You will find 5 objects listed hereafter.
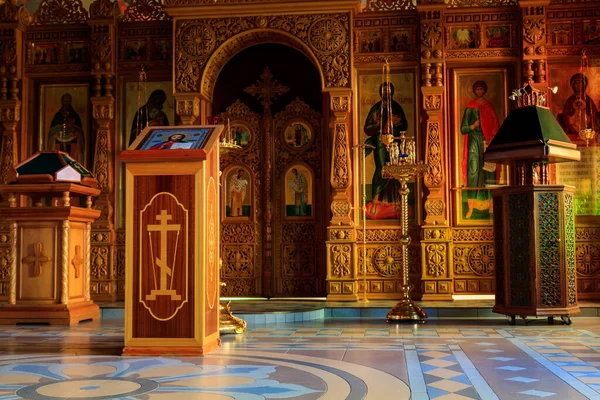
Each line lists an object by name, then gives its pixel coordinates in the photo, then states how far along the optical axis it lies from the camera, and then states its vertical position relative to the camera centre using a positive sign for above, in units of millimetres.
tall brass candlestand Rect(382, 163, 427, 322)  8383 +16
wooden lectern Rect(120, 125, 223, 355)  5371 -24
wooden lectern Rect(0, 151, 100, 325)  8234 -67
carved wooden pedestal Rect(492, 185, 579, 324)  7766 -90
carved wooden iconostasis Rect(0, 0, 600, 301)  10445 +1997
